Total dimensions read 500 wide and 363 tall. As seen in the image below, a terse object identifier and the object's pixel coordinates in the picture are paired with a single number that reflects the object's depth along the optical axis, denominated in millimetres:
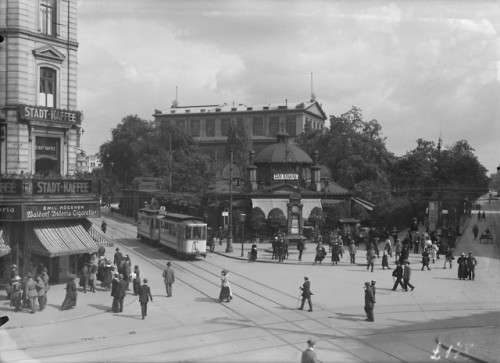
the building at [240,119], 106500
